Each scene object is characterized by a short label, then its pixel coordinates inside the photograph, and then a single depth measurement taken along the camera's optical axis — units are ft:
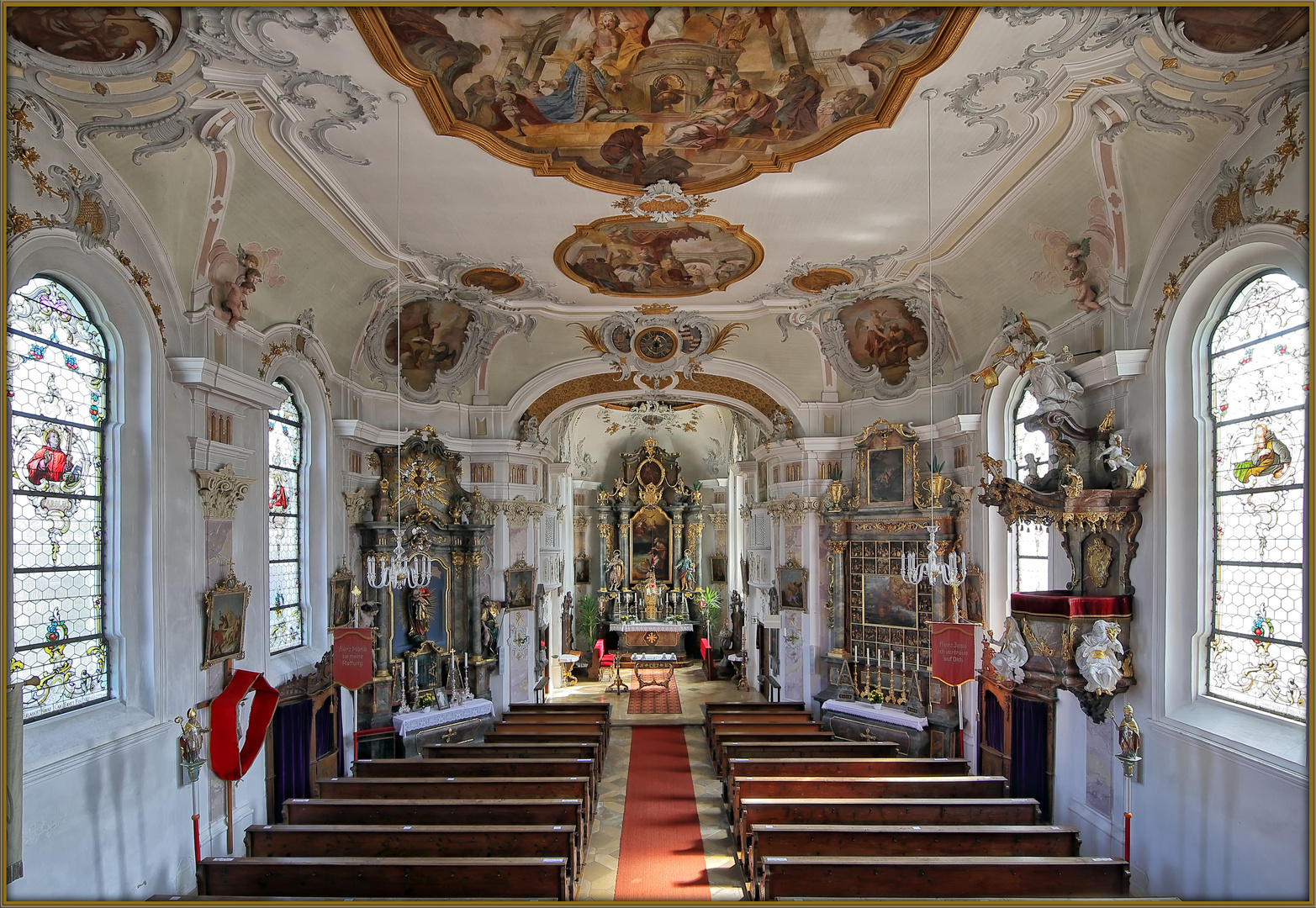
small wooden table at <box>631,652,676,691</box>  71.76
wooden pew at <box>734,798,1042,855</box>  31.32
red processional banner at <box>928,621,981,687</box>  37.91
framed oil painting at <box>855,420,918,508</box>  53.06
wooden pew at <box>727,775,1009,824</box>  34.04
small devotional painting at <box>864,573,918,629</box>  52.70
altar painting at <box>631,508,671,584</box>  95.45
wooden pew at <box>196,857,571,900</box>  25.20
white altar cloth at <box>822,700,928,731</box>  49.37
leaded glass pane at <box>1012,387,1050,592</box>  41.47
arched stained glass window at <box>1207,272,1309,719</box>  25.23
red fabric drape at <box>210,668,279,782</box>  31.35
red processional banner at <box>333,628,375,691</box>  38.88
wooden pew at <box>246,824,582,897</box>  28.09
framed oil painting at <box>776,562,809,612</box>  58.23
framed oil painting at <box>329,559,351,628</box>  45.50
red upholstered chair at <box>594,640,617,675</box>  83.76
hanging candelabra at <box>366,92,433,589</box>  31.18
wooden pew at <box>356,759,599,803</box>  38.60
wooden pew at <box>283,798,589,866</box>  31.35
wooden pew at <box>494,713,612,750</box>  50.06
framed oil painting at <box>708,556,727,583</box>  94.07
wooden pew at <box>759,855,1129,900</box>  25.16
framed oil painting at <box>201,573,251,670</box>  32.19
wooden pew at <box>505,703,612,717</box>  55.11
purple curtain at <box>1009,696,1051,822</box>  37.88
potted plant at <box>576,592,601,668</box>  89.97
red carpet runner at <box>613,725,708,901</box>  32.81
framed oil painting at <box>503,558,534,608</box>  58.34
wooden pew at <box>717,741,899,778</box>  41.14
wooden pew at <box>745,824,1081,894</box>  28.09
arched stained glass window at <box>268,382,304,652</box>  41.63
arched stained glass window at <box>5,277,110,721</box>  25.03
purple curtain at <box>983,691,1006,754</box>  42.06
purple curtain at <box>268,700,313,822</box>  37.86
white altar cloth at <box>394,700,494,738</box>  48.55
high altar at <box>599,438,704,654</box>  93.09
